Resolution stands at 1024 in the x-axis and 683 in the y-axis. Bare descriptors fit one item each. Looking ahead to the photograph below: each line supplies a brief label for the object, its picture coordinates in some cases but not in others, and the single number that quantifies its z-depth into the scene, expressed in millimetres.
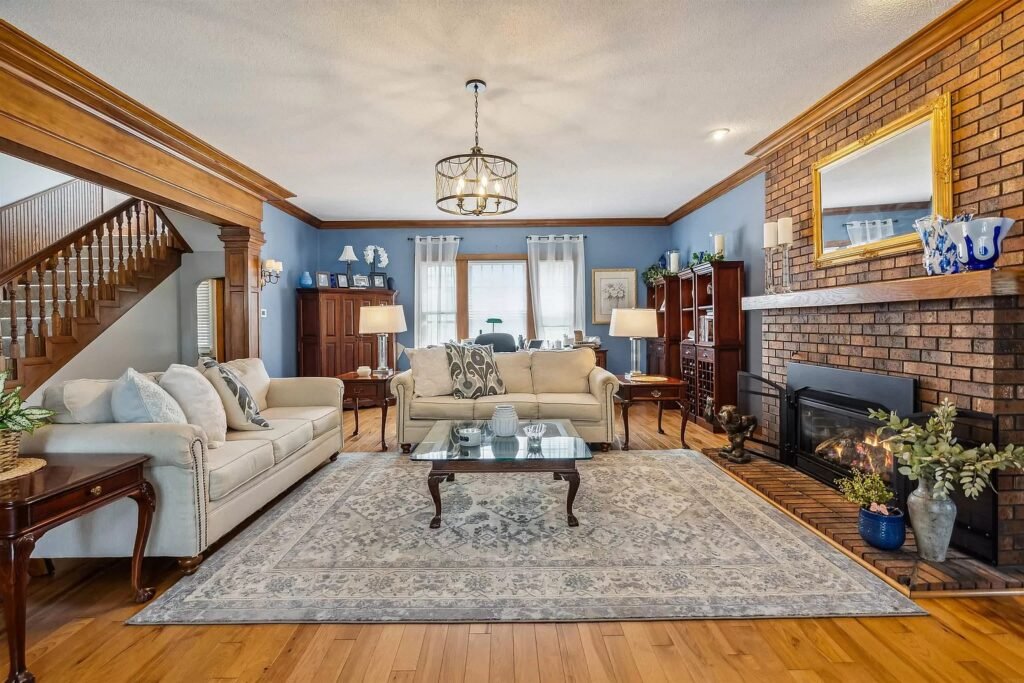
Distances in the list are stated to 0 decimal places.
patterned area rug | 2086
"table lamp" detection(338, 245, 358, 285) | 7088
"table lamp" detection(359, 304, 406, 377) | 5234
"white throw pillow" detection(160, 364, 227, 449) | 2945
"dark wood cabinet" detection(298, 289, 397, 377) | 6664
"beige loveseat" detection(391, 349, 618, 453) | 4363
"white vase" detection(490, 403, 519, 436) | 3293
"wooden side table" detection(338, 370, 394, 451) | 4820
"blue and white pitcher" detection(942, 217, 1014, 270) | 2275
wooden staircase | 4496
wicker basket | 1918
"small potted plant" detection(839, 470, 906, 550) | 2424
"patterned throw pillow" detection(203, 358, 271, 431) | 3355
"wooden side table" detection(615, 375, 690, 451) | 4621
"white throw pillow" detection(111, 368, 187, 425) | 2518
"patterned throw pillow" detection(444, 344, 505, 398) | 4598
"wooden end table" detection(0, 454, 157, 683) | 1695
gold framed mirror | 2738
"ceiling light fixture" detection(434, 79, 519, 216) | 3287
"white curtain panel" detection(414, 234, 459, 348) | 7480
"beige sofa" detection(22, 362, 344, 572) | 2324
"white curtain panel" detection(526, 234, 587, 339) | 7469
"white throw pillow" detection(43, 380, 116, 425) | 2461
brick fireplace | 2330
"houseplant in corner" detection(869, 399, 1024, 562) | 2205
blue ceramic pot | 2422
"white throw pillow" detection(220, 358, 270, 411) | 4045
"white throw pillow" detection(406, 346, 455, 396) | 4586
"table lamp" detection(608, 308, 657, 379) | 5035
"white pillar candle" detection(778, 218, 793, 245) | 3998
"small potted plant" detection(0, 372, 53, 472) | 1912
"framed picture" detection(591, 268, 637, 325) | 7539
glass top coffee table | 2812
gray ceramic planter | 2305
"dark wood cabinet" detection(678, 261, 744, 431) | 5172
